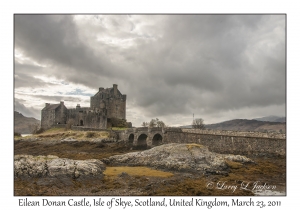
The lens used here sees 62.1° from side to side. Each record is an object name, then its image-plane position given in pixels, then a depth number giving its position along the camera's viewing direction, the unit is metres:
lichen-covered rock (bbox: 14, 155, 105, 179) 16.44
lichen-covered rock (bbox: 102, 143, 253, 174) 19.72
